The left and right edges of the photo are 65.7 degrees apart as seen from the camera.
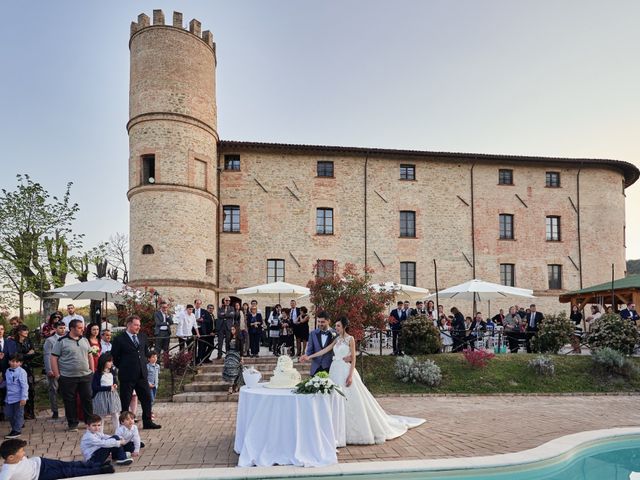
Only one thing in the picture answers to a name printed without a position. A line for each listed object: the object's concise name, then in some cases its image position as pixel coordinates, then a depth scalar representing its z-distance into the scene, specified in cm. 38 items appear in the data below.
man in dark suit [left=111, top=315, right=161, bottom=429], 745
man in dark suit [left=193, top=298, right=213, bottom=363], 1320
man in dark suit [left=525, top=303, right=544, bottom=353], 1545
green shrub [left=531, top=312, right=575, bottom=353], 1398
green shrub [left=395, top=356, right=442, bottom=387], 1191
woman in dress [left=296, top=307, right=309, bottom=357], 1405
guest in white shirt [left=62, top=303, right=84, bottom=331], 1089
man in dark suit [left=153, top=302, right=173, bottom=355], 1200
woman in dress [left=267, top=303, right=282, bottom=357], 1453
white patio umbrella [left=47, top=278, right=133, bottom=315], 1401
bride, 694
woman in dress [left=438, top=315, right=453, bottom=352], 1451
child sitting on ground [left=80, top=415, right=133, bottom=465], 570
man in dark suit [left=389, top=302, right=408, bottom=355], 1363
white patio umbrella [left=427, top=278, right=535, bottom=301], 1638
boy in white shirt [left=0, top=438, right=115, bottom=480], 479
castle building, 2098
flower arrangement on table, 612
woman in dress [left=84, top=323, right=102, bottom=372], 862
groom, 759
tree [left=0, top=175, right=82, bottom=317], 2266
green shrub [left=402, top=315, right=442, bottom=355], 1326
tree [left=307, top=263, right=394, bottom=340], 1271
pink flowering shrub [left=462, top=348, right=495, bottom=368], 1276
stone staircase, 1077
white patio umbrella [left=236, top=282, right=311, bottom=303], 1689
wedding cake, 662
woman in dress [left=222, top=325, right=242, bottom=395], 1122
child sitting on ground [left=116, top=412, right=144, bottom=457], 612
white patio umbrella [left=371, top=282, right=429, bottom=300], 1800
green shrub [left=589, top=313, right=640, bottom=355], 1362
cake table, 588
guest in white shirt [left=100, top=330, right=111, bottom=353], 923
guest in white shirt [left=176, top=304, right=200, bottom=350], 1300
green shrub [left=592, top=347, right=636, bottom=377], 1270
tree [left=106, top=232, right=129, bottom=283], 4479
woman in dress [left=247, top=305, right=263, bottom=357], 1415
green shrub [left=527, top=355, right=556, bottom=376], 1266
